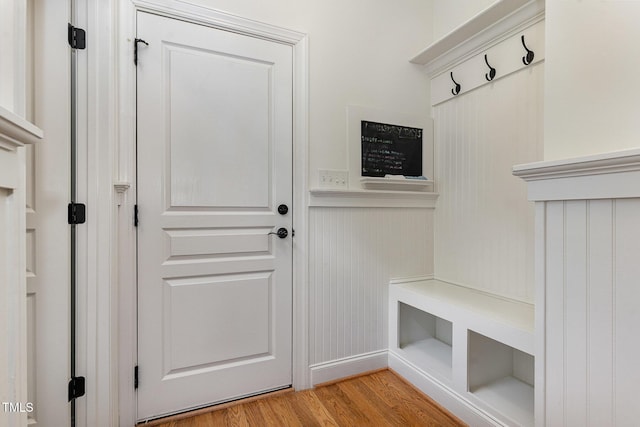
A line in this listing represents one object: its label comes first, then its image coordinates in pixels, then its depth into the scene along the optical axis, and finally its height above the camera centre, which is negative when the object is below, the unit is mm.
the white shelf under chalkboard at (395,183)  2008 +194
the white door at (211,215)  1579 -23
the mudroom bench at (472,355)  1434 -843
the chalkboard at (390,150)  2061 +435
